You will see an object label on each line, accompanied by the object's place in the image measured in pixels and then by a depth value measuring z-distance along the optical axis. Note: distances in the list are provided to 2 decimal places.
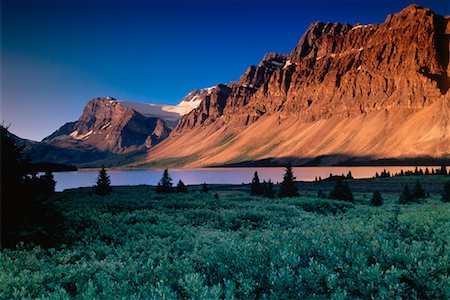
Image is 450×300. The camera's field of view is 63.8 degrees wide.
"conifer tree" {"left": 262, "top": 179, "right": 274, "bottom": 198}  53.02
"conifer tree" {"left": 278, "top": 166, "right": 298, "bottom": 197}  53.16
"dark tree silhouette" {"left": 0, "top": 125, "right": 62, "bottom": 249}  13.21
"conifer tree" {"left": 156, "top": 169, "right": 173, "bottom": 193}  57.10
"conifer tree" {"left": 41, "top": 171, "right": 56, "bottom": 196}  54.83
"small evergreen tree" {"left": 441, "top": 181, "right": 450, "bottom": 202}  41.47
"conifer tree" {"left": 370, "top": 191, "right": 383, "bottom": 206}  39.13
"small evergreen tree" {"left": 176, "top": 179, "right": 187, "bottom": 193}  59.81
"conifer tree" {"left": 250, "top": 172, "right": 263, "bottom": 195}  64.55
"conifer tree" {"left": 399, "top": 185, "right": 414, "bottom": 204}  40.75
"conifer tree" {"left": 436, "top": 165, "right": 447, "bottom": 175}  114.64
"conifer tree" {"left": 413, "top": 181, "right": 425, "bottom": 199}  46.81
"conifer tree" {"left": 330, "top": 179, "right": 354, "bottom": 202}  44.67
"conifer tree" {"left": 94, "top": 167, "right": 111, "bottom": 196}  53.05
